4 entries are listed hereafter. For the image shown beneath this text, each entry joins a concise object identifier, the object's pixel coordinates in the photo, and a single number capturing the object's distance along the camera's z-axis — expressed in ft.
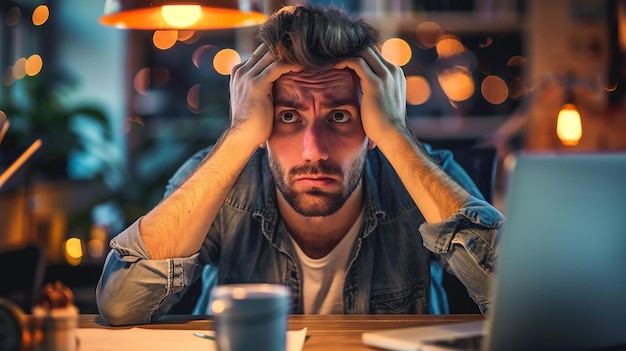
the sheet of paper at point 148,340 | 4.46
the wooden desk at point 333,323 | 4.75
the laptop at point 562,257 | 3.42
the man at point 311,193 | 5.91
